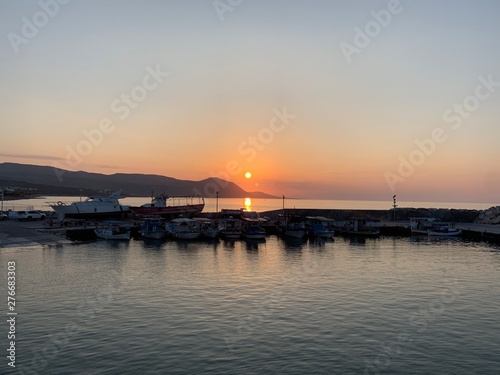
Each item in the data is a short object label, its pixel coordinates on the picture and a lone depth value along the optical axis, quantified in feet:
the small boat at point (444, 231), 302.25
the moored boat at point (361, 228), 302.99
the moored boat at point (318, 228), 290.97
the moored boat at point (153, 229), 264.72
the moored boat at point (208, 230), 273.54
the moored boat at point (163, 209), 355.70
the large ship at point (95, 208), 329.52
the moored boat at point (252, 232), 270.26
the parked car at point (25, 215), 312.50
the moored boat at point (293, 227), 290.15
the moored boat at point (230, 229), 273.13
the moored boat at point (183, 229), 266.16
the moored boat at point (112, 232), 256.52
